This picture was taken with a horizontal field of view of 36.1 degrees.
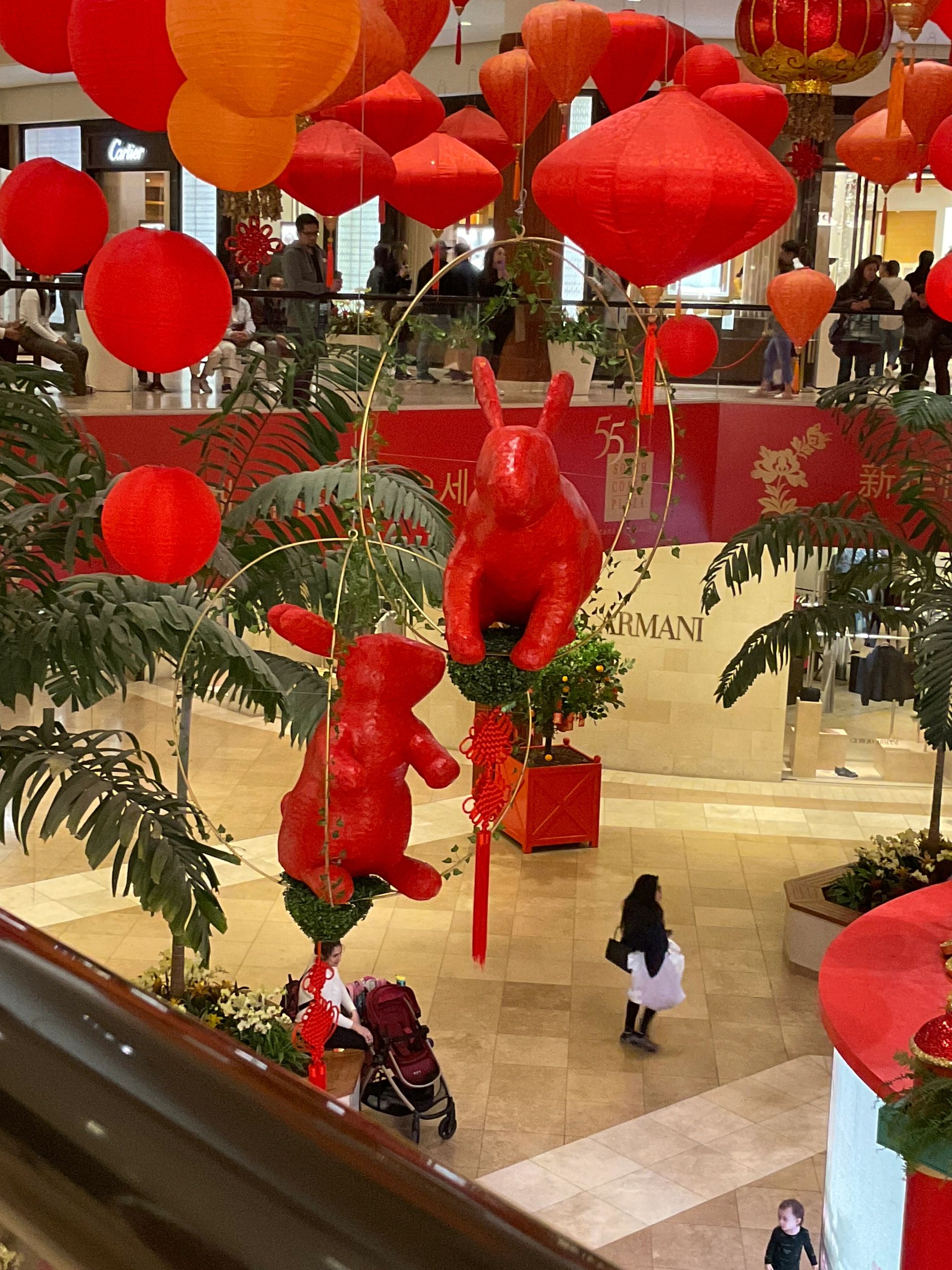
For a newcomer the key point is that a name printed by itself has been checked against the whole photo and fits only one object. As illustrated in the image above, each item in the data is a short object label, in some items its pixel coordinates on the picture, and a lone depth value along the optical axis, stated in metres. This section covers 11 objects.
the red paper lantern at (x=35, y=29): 2.99
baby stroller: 7.03
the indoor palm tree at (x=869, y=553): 8.27
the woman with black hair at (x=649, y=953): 8.11
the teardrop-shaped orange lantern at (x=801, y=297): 6.95
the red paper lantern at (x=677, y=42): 4.77
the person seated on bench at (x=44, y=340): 8.24
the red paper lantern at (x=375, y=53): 3.71
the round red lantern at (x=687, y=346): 6.67
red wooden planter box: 11.41
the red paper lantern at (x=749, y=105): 4.94
